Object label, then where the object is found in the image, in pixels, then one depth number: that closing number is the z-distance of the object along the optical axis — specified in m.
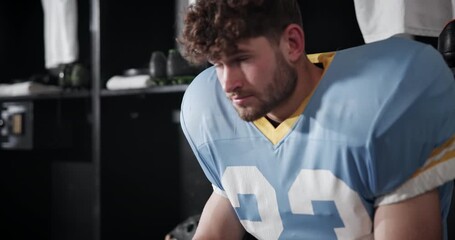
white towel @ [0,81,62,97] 2.16
